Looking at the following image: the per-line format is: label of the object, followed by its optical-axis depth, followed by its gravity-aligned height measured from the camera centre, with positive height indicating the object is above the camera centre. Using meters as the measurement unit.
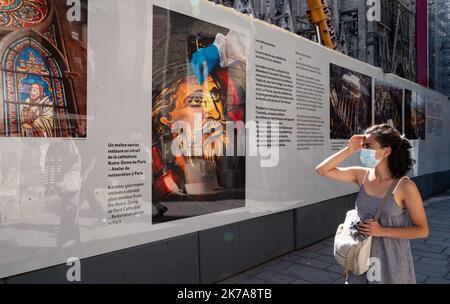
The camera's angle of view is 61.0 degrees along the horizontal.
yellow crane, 13.30 +4.80
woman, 2.18 -0.31
